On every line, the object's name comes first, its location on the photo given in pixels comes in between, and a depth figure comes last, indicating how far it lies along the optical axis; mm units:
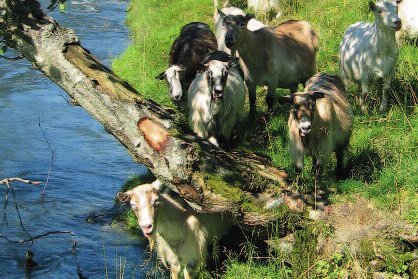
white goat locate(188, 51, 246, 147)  7816
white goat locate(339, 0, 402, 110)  8633
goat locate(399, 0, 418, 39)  10695
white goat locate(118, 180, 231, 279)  5812
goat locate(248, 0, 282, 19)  13734
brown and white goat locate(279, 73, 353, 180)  6777
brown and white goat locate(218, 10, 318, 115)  9180
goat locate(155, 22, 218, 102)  9398
